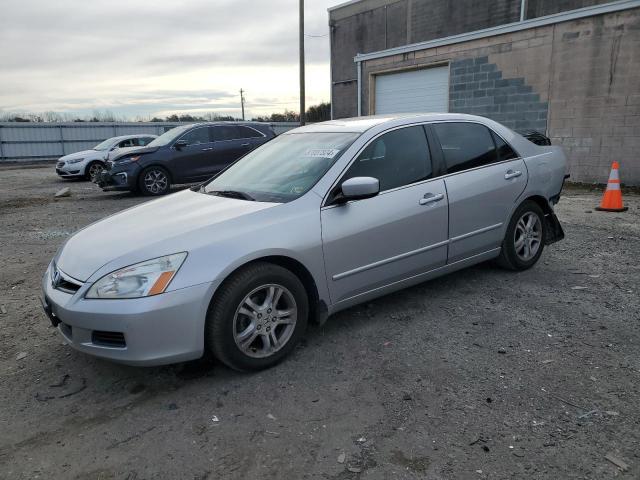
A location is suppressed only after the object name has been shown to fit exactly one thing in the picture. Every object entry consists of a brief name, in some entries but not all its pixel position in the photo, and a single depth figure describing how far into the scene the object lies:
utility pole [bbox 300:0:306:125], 23.27
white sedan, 15.88
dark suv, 11.34
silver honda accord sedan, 2.88
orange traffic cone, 8.19
